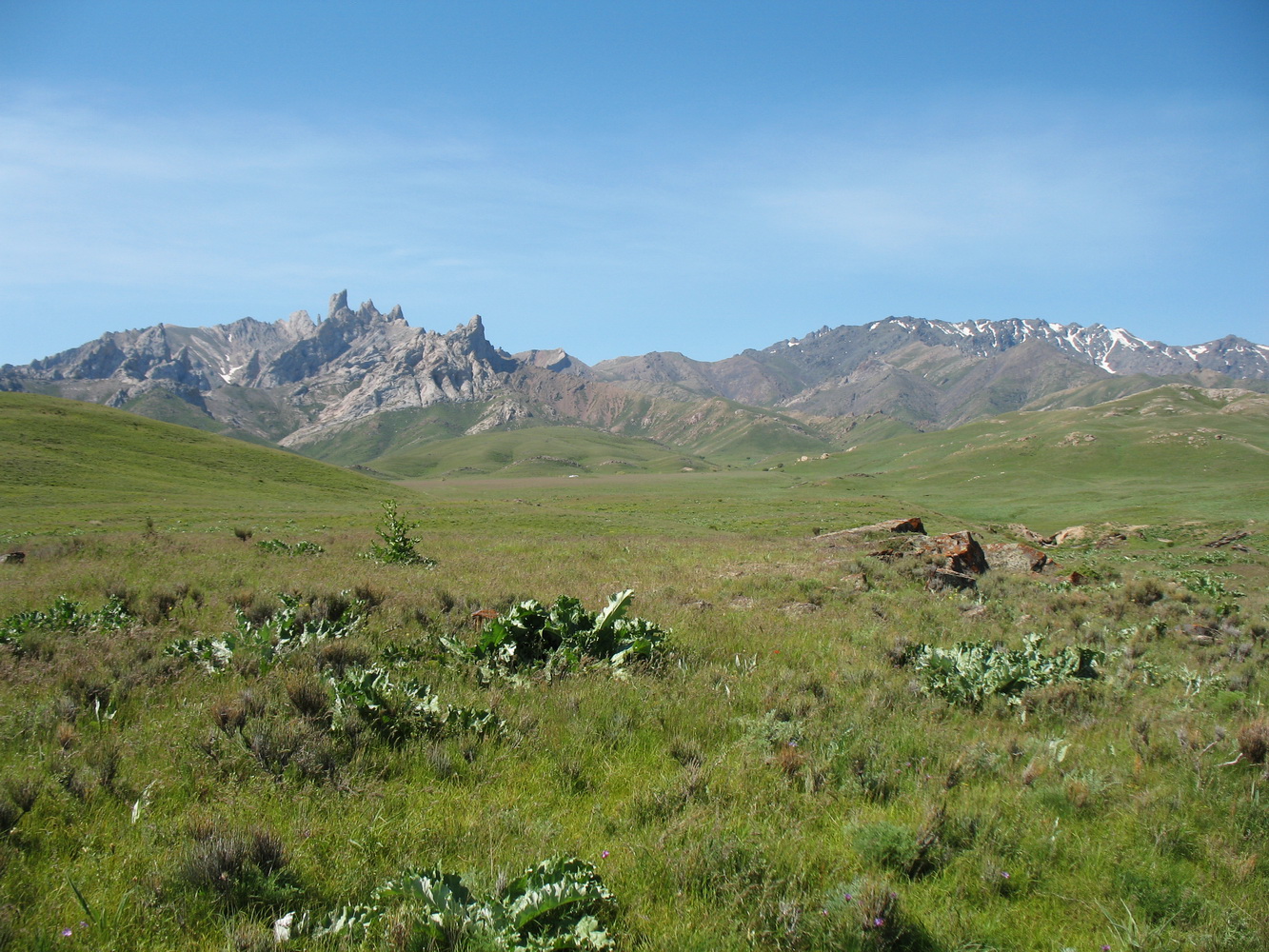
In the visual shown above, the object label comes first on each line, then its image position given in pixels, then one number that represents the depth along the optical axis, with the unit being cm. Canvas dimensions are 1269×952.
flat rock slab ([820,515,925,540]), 2650
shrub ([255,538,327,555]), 1939
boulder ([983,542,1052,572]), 2136
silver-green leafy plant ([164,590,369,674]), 702
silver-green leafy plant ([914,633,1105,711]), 727
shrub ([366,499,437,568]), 1894
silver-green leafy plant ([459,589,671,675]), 748
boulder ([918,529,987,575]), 1839
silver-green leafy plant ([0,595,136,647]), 809
